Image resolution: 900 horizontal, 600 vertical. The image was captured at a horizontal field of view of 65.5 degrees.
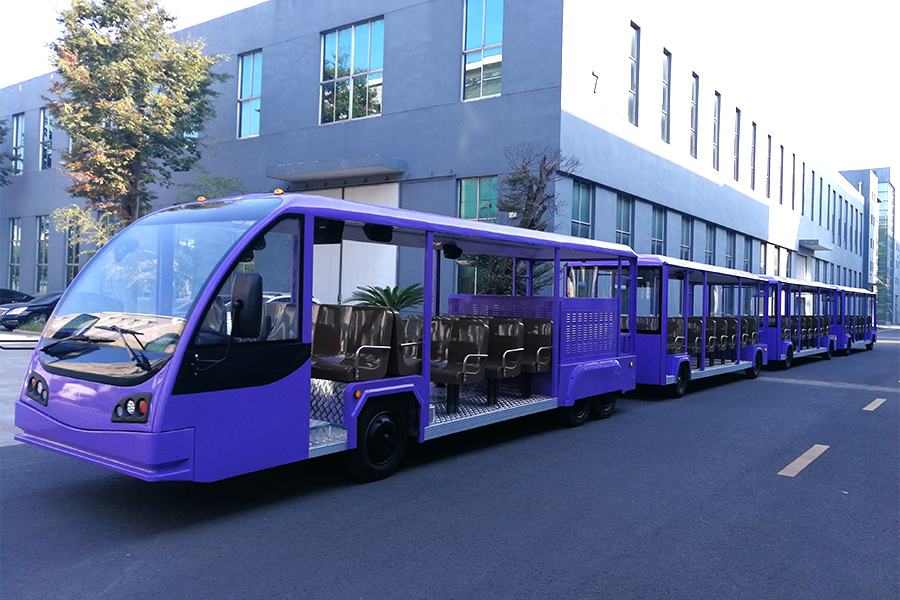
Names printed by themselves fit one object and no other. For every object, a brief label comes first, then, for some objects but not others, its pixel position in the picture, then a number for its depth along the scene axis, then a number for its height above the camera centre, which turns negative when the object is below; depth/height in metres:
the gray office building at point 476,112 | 18.42 +5.93
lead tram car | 4.71 -0.44
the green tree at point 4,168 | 34.44 +6.24
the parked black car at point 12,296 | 28.23 -0.10
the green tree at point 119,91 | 20.27 +6.11
